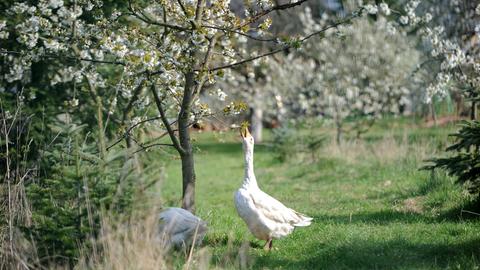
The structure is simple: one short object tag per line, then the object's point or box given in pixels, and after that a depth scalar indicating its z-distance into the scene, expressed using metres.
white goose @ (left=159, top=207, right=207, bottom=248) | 15.10
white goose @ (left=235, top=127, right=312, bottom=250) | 15.16
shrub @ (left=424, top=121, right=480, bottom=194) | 15.51
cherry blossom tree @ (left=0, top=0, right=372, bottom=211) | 16.67
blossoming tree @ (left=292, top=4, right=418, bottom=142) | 44.78
